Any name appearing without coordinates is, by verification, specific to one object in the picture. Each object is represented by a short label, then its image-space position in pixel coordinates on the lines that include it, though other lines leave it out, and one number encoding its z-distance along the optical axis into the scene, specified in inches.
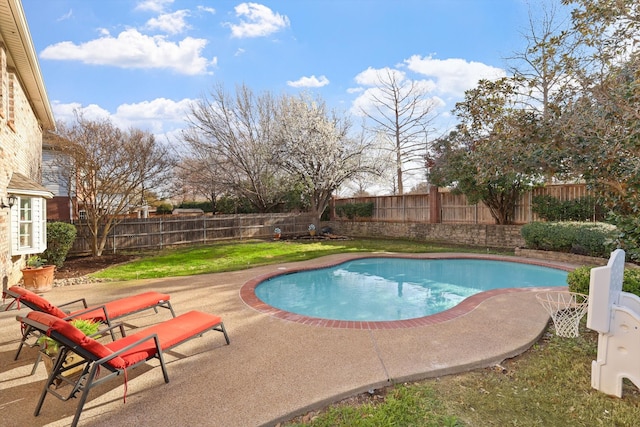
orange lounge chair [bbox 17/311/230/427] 109.7
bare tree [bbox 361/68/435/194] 997.2
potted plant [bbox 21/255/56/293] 278.8
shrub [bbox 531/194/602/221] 452.8
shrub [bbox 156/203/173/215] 1114.1
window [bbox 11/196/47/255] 285.5
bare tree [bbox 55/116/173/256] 426.3
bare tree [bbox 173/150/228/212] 731.3
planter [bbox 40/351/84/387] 123.2
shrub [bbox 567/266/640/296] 193.3
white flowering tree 692.1
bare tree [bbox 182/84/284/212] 711.1
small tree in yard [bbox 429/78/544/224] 225.3
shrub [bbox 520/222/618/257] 386.6
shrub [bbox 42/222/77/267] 358.6
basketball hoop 173.2
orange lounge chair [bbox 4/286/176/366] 150.2
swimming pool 267.0
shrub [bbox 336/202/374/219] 778.2
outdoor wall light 250.5
